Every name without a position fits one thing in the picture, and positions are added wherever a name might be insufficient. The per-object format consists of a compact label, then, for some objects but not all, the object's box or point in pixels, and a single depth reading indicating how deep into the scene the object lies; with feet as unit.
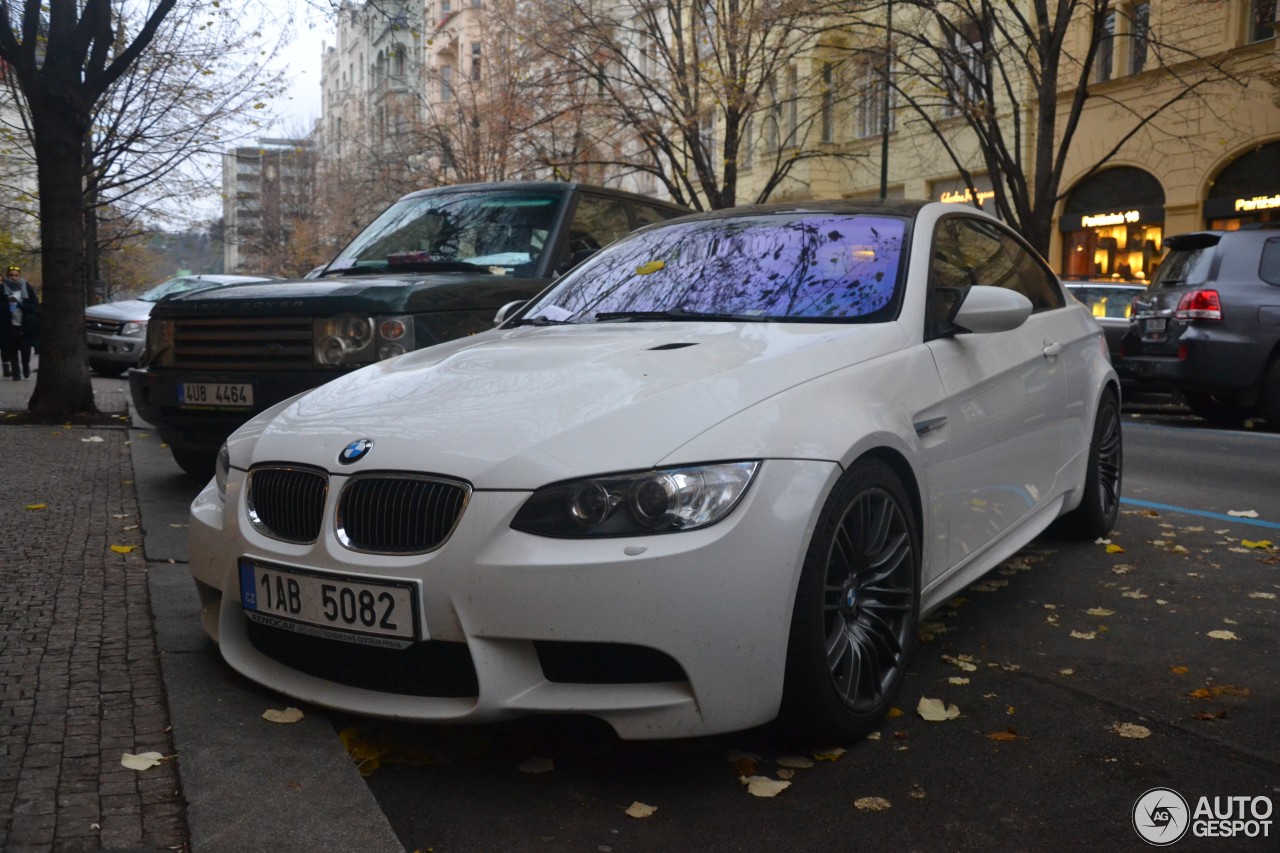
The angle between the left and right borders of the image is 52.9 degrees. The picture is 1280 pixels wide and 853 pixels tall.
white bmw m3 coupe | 9.82
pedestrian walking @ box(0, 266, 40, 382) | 62.34
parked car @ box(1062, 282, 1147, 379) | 52.90
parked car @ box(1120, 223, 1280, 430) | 38.70
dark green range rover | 20.68
